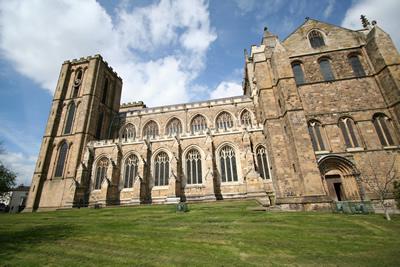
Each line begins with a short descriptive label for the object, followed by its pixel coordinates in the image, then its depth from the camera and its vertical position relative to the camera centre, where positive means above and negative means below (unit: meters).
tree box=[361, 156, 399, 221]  13.01 +0.63
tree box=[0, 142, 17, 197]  27.16 +3.57
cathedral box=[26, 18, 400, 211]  14.21 +5.70
